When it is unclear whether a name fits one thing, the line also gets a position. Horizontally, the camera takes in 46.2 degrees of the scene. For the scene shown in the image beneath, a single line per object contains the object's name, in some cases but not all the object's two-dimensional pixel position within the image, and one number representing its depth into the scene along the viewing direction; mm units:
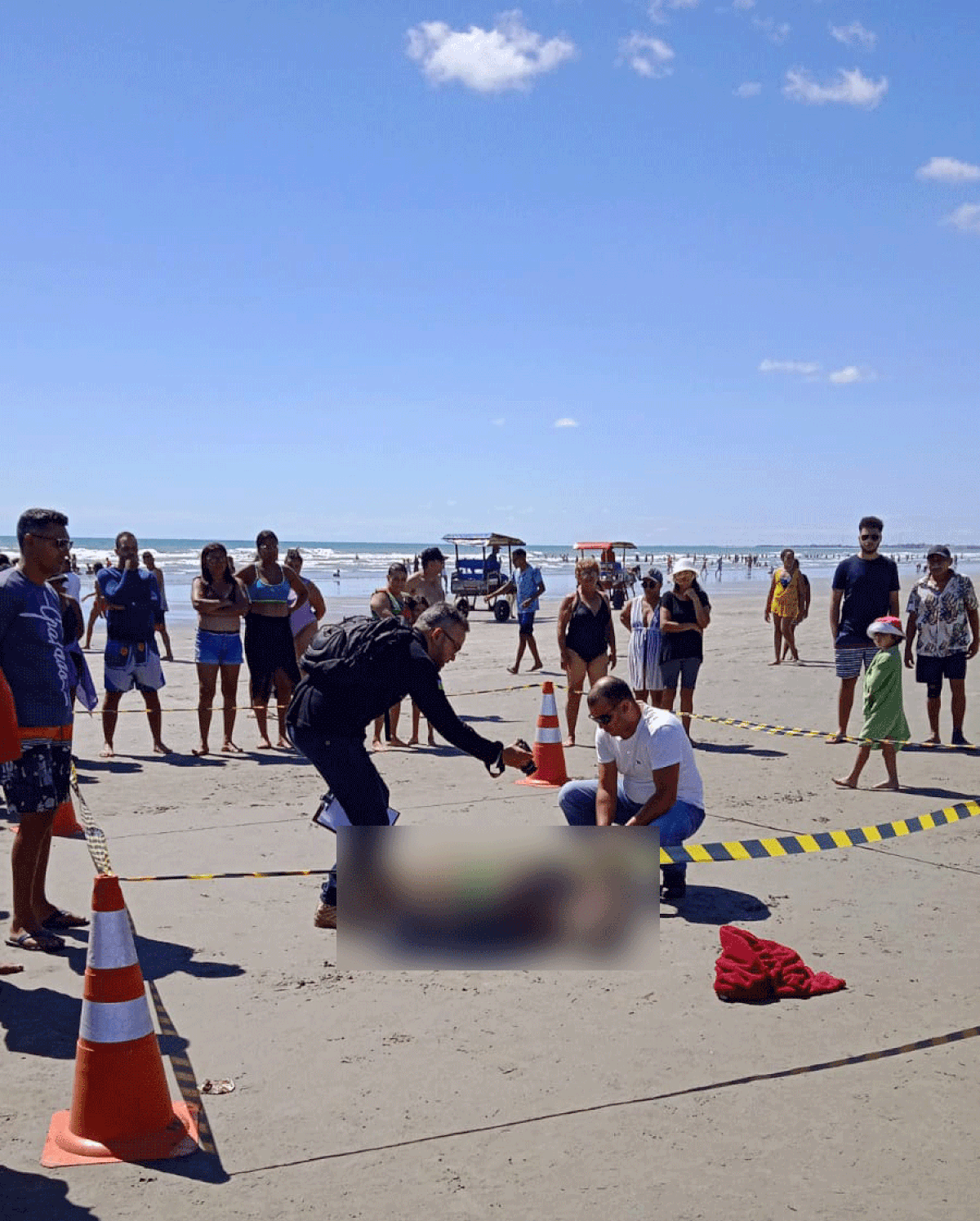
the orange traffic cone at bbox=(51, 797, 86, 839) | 7305
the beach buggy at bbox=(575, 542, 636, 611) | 36594
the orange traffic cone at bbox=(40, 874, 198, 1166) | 3445
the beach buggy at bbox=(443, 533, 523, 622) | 35188
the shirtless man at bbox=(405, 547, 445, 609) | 11414
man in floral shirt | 10539
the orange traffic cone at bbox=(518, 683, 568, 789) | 9023
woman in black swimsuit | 10664
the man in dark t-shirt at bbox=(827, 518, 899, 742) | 9953
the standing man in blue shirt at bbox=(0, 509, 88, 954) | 5098
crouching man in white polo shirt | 5688
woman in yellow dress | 17859
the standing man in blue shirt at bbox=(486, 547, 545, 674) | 16969
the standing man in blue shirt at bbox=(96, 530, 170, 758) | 9977
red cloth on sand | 4629
